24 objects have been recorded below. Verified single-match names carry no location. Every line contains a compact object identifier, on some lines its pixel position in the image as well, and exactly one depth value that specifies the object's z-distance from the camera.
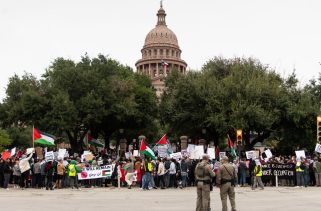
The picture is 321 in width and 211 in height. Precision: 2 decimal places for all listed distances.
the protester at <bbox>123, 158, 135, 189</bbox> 26.53
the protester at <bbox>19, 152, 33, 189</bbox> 26.73
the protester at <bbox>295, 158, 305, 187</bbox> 27.14
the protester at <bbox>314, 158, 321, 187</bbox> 27.33
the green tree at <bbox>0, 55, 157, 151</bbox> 45.44
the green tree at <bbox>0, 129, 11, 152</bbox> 70.38
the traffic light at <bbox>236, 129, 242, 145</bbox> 31.63
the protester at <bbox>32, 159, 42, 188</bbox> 26.86
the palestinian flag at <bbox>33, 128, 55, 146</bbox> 29.11
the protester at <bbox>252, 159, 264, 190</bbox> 24.97
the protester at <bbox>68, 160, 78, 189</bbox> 25.88
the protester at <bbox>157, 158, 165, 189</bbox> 26.30
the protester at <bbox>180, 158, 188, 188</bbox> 26.52
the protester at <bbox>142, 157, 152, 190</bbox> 25.22
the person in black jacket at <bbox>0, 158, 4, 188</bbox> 27.02
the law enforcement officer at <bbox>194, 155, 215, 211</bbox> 14.53
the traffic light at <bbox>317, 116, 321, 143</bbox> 26.27
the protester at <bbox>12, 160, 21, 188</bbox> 27.14
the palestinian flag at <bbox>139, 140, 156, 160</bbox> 27.67
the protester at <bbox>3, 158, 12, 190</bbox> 26.80
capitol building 141.75
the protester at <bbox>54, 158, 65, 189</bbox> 26.45
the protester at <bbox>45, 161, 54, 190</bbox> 26.12
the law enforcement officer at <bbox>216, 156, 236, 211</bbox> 14.81
